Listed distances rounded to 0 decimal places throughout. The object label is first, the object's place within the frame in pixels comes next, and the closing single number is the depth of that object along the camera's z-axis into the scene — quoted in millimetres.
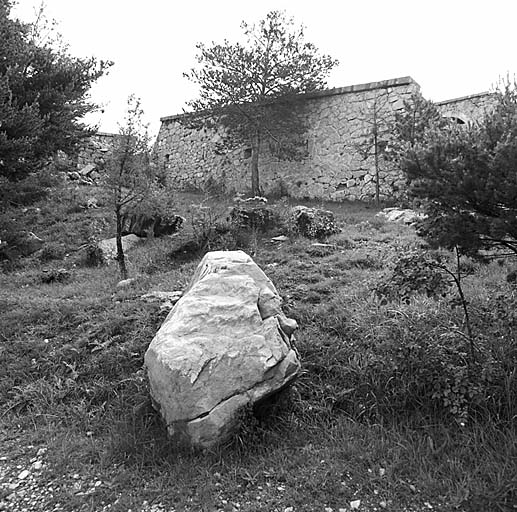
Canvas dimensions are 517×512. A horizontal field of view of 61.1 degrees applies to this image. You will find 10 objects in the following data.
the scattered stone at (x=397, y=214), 8000
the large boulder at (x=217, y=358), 2527
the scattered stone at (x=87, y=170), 12961
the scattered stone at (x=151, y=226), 7957
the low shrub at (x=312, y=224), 7211
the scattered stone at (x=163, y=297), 4484
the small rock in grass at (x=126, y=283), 5551
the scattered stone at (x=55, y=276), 6449
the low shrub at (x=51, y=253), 7781
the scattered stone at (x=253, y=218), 7531
